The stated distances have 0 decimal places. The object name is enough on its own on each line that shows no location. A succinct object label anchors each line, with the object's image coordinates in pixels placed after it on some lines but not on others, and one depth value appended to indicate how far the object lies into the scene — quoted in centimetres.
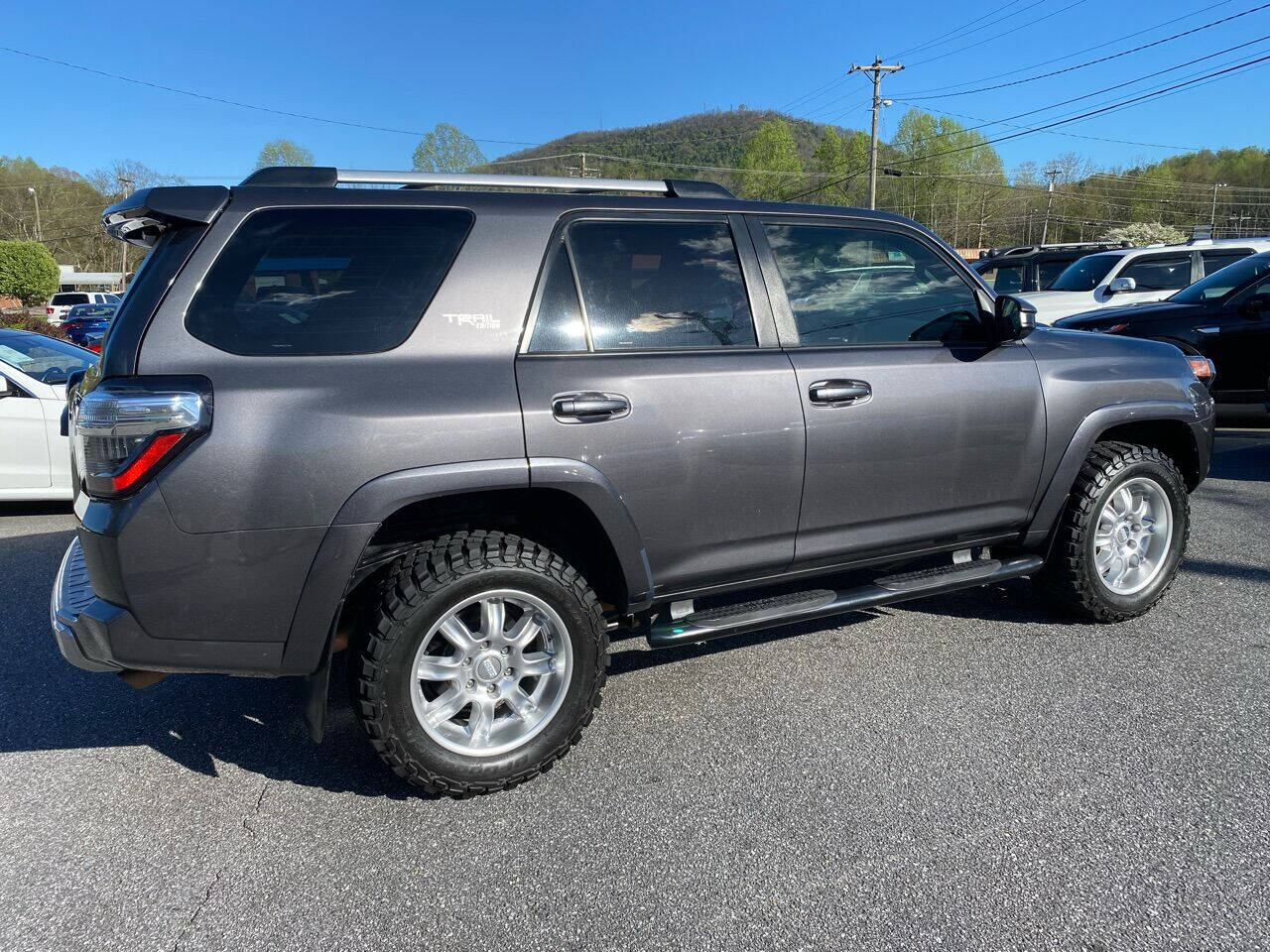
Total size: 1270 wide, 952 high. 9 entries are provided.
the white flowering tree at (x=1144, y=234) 5041
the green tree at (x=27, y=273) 5653
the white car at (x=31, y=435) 643
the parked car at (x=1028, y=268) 1495
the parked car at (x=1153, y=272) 1220
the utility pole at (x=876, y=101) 3991
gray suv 253
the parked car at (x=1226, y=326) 845
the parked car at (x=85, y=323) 3106
